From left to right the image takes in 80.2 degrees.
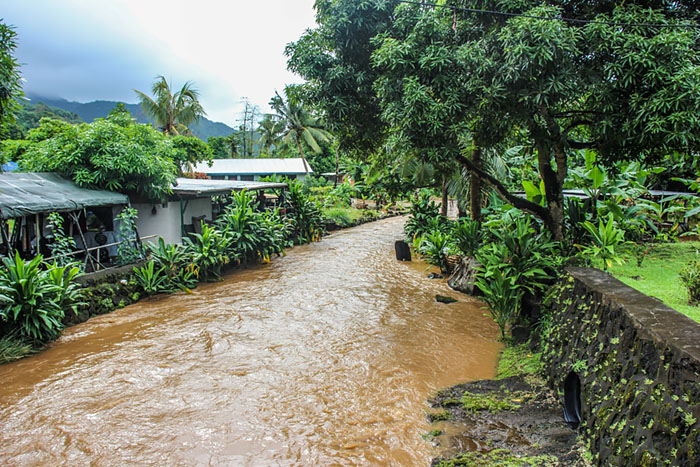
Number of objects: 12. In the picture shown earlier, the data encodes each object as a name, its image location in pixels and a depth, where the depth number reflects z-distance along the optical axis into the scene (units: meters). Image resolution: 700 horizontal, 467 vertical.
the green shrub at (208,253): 11.03
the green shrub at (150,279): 9.65
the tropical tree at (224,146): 43.53
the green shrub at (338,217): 21.84
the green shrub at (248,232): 12.63
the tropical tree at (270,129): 32.81
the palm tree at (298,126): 31.58
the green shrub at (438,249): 12.36
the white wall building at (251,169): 32.94
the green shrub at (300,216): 17.66
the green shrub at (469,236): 10.72
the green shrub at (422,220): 15.54
